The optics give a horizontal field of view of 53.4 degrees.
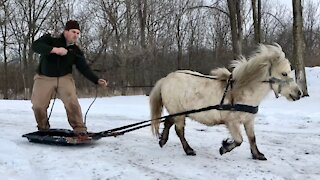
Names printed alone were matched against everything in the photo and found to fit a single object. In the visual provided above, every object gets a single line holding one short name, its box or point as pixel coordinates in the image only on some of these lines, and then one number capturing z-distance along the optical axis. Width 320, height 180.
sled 4.77
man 5.04
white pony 4.27
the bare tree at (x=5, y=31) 23.52
